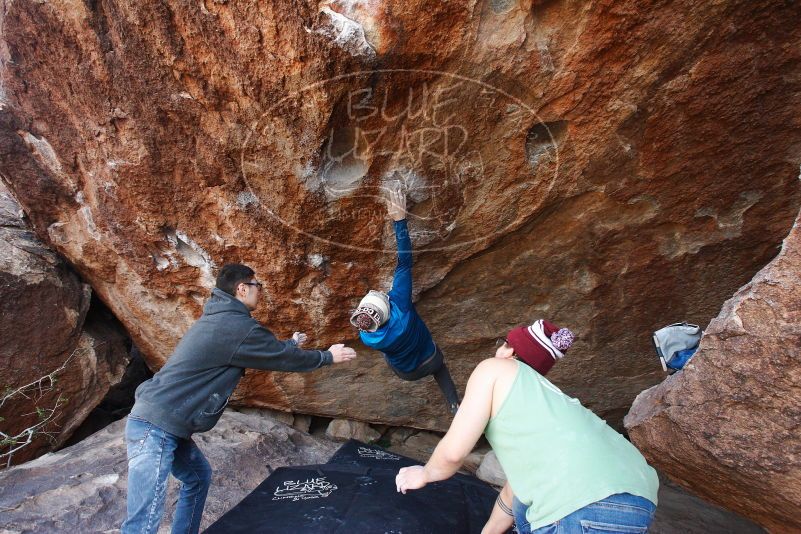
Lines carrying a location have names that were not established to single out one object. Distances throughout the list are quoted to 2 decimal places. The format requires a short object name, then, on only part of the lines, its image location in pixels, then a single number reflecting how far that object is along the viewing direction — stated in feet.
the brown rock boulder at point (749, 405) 5.58
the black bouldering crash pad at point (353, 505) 8.65
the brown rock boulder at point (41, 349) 11.41
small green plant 11.30
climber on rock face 8.50
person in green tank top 4.56
